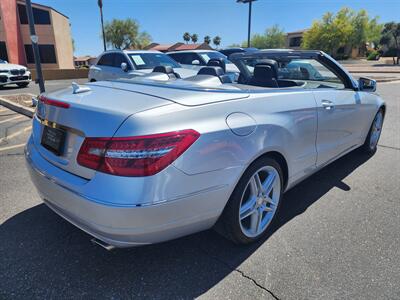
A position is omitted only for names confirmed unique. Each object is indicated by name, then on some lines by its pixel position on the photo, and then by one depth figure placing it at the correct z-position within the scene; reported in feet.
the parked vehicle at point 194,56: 36.86
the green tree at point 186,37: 329.52
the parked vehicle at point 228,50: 58.43
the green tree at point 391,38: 148.10
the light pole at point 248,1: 77.71
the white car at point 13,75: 43.86
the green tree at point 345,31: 186.28
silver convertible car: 5.80
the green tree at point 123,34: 188.24
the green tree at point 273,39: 281.74
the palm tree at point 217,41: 354.95
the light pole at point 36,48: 25.34
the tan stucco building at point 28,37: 89.61
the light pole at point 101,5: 81.76
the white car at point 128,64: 28.35
